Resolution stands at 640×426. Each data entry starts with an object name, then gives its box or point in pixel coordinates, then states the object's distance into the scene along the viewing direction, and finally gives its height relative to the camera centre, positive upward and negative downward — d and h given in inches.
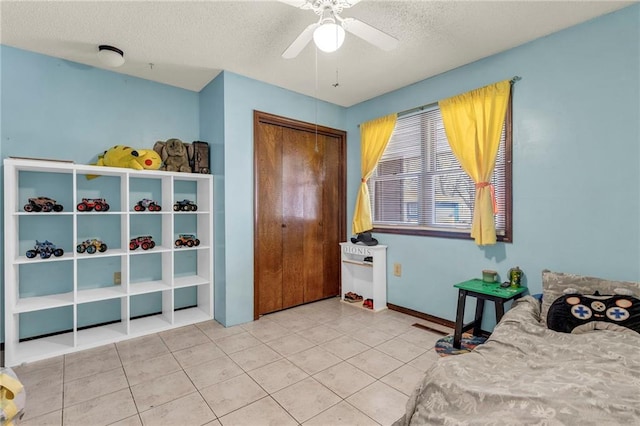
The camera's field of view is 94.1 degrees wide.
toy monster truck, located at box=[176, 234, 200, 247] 128.4 -12.7
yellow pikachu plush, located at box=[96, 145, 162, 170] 110.5 +20.4
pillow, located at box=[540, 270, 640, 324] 78.2 -20.3
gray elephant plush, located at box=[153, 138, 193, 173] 125.2 +24.3
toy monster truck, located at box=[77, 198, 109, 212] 107.1 +2.6
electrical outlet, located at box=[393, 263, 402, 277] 139.9 -27.4
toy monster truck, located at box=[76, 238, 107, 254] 108.5 -12.7
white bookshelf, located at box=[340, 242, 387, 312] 142.4 -30.8
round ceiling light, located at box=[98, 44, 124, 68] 101.7 +54.3
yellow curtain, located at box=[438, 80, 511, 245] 105.0 +27.1
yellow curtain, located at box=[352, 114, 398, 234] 145.5 +27.8
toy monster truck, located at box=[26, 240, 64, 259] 97.8 -12.9
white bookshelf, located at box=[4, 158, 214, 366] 98.3 -20.5
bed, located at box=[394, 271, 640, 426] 41.9 -28.6
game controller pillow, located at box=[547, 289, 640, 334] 70.7 -25.2
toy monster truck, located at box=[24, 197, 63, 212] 98.0 +2.4
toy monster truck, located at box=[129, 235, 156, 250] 117.4 -12.4
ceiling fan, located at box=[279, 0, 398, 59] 67.2 +45.0
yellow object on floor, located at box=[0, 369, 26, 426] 32.3 -21.0
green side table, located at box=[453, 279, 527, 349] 94.7 -27.6
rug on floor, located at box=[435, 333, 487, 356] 100.0 -46.7
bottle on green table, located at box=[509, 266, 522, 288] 100.0 -22.2
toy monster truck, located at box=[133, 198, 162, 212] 120.8 +2.5
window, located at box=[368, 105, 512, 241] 108.7 +11.7
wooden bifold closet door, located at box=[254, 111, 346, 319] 135.8 +0.4
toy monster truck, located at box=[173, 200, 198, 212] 128.4 +2.6
